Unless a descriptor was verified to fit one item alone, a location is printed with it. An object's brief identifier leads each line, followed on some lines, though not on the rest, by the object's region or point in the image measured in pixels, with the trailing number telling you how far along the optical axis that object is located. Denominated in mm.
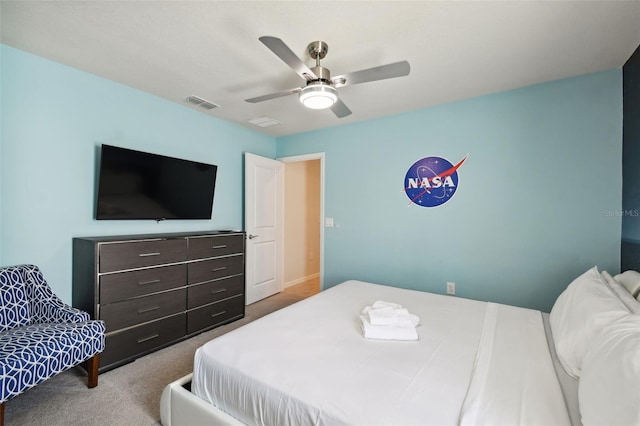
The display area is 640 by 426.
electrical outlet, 2971
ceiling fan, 1574
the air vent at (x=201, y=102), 2915
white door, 3844
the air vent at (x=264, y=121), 3509
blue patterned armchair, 1546
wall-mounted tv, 2461
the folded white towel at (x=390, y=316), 1646
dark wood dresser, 2197
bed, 979
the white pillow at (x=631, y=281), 1497
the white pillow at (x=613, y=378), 750
